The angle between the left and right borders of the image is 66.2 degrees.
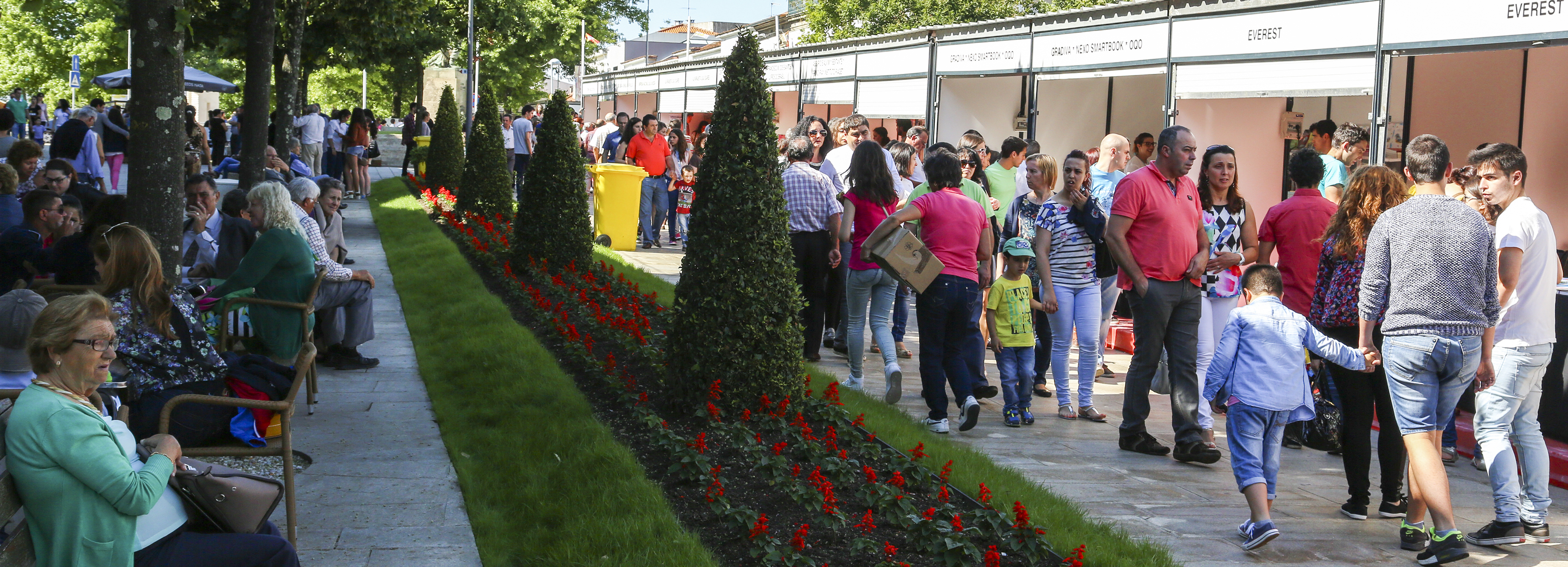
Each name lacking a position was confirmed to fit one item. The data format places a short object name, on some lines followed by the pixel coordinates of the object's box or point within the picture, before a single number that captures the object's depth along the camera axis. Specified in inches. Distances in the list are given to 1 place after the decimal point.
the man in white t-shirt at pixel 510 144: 924.0
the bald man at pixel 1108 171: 330.6
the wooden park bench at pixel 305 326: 259.8
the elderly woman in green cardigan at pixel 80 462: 122.5
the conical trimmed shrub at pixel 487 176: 650.8
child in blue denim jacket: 203.5
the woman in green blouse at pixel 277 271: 270.1
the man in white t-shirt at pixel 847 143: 394.9
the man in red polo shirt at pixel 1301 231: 263.6
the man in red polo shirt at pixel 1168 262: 248.5
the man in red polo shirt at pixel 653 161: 632.4
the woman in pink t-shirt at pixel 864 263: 297.0
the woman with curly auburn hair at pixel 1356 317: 218.8
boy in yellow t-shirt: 290.2
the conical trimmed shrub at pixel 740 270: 250.5
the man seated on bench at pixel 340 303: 310.5
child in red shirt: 612.7
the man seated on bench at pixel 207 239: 325.7
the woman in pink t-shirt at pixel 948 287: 268.8
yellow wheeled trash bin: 612.4
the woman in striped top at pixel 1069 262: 282.7
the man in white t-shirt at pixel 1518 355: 203.6
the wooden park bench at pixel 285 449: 178.7
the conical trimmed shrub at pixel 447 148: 822.5
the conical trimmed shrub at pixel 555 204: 464.8
